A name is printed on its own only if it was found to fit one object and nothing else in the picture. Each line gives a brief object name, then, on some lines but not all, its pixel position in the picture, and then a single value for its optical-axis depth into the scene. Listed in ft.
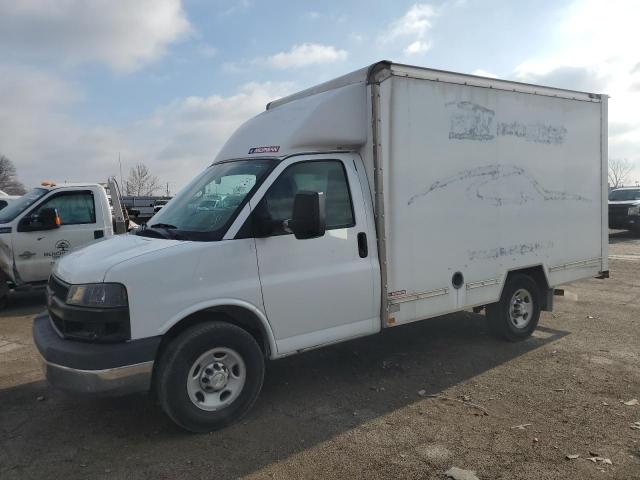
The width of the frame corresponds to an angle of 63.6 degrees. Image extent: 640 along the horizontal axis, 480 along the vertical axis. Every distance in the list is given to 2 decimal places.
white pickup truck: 27.30
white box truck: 12.36
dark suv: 59.67
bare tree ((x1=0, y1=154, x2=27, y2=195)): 244.22
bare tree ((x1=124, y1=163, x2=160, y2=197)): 187.40
